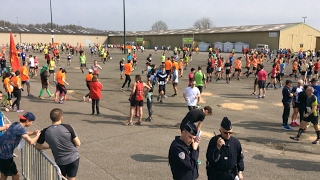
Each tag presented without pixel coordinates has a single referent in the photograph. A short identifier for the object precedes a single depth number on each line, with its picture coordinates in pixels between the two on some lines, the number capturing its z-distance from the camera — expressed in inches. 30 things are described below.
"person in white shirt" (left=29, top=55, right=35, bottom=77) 823.9
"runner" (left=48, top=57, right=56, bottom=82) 746.8
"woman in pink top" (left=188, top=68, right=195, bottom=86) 534.6
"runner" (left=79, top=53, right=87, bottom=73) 909.8
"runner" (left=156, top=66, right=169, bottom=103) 516.4
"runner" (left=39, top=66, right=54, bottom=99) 508.2
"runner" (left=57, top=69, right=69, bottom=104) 485.1
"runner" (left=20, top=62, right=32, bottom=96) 518.9
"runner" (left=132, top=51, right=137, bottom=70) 1056.4
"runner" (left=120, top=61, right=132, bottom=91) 624.0
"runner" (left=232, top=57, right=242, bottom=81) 790.1
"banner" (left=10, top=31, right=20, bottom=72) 469.7
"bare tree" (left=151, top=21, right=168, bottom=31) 5151.6
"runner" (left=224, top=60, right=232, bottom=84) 743.1
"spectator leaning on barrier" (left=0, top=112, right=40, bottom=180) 170.1
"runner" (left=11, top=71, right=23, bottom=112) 419.1
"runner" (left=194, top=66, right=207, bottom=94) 506.6
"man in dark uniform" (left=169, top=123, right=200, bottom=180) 133.5
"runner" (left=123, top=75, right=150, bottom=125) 363.9
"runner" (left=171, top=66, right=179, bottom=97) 566.9
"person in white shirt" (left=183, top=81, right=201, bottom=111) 345.1
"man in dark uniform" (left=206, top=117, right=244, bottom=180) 148.4
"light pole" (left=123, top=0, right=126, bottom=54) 1773.6
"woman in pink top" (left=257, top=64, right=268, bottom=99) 549.1
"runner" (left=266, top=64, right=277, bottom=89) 658.2
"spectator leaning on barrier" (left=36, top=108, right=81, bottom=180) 162.9
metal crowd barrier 152.5
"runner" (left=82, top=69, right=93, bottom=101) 503.2
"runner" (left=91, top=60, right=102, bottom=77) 601.6
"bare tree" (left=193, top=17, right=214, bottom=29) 4451.3
